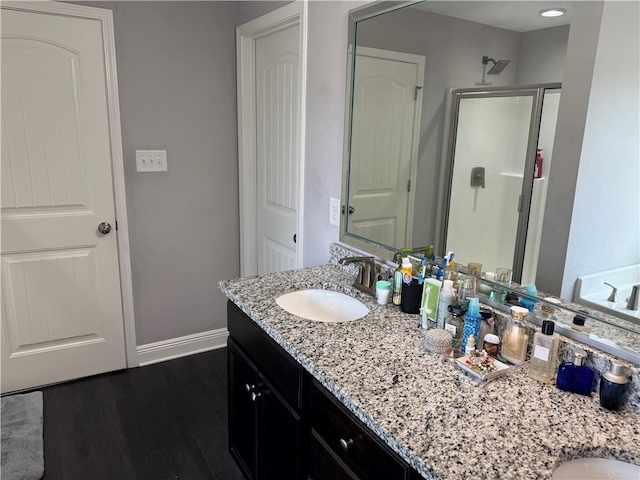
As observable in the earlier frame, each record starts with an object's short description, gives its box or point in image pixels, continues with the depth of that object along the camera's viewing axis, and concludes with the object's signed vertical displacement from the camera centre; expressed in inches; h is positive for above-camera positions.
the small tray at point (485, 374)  45.2 -22.4
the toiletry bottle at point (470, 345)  49.4 -21.4
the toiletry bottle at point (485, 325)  52.7 -20.5
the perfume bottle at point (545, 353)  46.0 -20.6
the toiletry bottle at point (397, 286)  64.9 -20.2
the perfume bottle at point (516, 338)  48.9 -20.3
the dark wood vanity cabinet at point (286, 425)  42.6 -32.0
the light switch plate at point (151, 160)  104.0 -5.3
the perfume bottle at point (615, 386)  40.9 -21.1
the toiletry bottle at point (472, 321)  51.9 -19.8
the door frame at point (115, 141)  89.6 -1.1
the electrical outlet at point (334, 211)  83.5 -12.7
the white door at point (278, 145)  98.7 -1.2
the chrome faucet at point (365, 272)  71.3 -20.0
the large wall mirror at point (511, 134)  43.3 +1.4
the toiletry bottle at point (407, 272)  62.5 -17.4
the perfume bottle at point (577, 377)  44.0 -21.8
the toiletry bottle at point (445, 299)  56.1 -18.8
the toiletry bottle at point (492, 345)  50.0 -21.5
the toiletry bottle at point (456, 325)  53.2 -20.9
